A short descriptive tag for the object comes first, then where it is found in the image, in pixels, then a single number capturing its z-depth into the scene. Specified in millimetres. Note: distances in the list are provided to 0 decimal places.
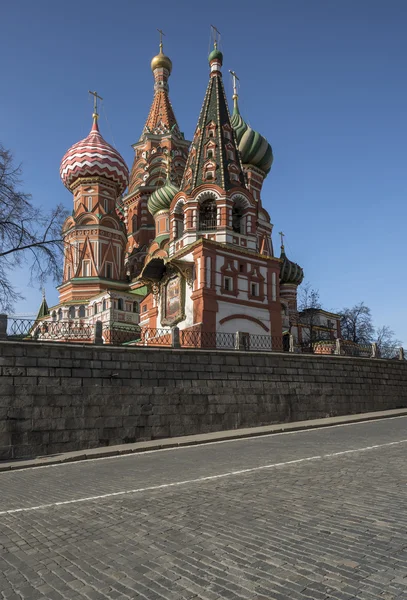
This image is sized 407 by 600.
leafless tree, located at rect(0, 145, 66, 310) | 16562
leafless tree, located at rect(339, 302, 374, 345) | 48656
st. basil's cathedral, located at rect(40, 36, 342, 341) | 27703
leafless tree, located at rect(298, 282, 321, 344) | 46112
